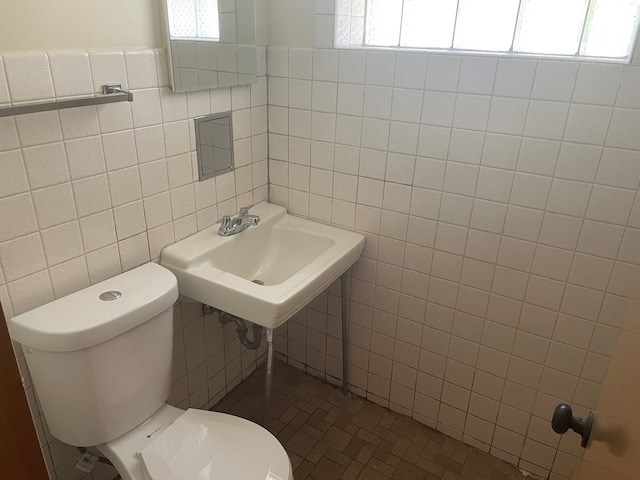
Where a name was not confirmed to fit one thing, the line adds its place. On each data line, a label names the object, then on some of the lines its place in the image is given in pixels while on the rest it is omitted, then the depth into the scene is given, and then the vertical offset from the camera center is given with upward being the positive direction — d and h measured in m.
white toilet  1.23 -0.93
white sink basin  1.49 -0.74
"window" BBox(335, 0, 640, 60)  1.35 +0.05
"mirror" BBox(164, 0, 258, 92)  1.48 -0.03
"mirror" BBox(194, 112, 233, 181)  1.68 -0.37
